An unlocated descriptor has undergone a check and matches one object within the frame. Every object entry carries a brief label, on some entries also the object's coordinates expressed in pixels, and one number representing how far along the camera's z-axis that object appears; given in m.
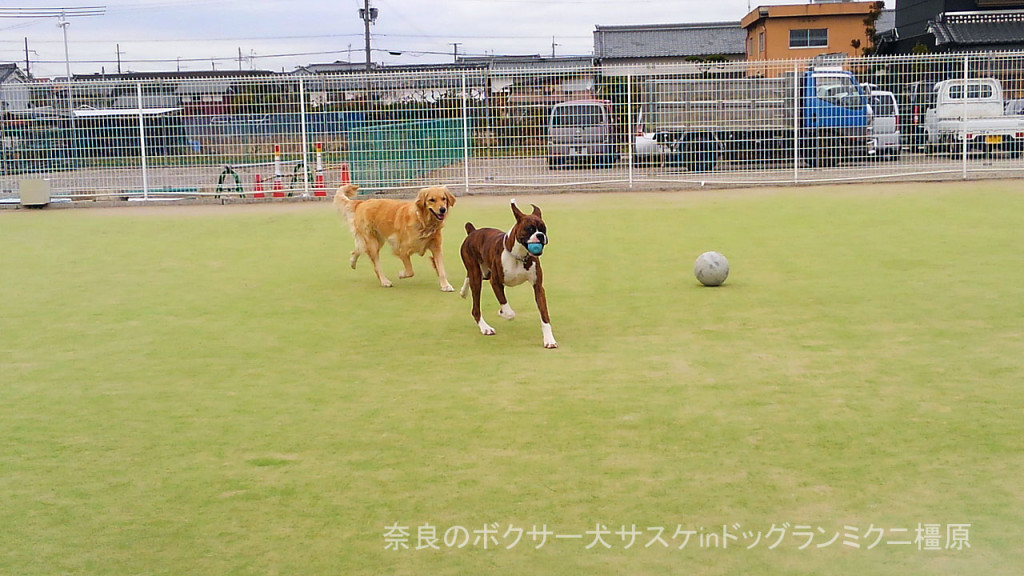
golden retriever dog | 9.05
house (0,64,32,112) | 17.92
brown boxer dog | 6.58
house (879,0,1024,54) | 32.22
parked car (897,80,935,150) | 17.83
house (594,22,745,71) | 52.94
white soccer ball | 8.61
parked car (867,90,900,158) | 18.44
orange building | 43.25
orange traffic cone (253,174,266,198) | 17.91
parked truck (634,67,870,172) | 18.03
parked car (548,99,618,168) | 18.06
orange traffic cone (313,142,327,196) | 18.22
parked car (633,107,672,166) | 18.25
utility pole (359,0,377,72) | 48.75
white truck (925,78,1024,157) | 17.95
